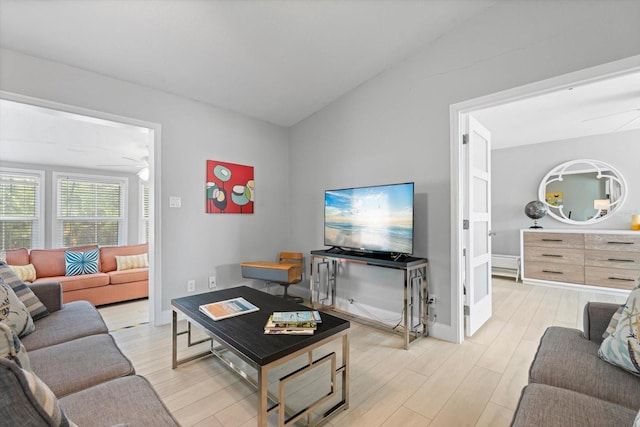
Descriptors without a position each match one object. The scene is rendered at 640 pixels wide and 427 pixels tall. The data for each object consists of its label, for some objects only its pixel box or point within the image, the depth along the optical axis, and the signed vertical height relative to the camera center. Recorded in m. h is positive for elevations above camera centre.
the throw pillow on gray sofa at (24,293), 1.74 -0.47
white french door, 2.56 -0.13
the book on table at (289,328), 1.51 -0.60
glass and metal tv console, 2.45 -0.67
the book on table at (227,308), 1.76 -0.60
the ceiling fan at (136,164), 4.43 +0.85
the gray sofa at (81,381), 0.51 -0.66
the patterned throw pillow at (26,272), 3.48 -0.67
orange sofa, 3.52 -0.77
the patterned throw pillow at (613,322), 1.34 -0.51
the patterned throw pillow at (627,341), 1.17 -0.54
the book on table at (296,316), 1.63 -0.59
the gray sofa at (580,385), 0.96 -0.67
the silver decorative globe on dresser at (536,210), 4.67 +0.06
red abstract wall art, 3.29 +0.33
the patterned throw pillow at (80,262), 3.71 -0.60
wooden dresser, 3.79 -0.62
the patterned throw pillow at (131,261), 4.02 -0.64
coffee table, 1.31 -0.63
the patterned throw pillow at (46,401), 0.54 -0.36
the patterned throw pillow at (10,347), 0.70 -0.32
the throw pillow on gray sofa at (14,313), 1.49 -0.51
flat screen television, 2.59 -0.03
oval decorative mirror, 4.31 +0.35
